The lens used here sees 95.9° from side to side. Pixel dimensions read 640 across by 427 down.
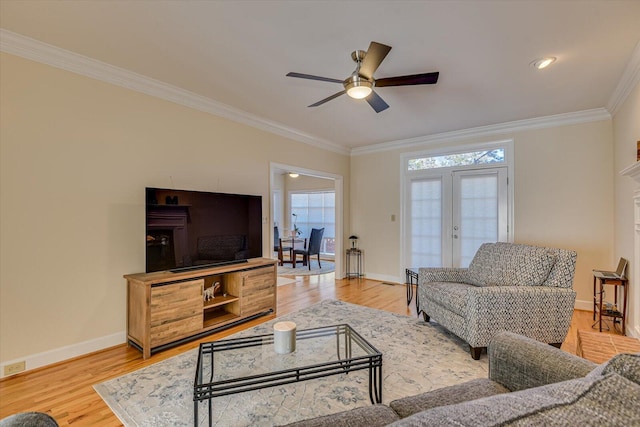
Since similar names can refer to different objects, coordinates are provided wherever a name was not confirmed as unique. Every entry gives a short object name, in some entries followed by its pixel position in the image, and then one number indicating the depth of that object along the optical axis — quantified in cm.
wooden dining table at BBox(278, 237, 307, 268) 699
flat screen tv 277
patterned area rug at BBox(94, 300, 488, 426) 178
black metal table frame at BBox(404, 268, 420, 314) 359
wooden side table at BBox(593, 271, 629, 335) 299
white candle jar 186
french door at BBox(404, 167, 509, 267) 445
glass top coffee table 151
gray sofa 49
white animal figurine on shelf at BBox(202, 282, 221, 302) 318
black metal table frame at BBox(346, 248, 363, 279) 580
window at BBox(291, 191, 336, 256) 835
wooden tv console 255
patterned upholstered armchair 243
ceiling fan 217
